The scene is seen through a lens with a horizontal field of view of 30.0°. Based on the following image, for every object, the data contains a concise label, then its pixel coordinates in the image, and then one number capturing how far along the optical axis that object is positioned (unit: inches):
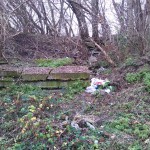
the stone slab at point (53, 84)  276.2
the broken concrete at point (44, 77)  276.7
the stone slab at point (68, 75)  276.7
